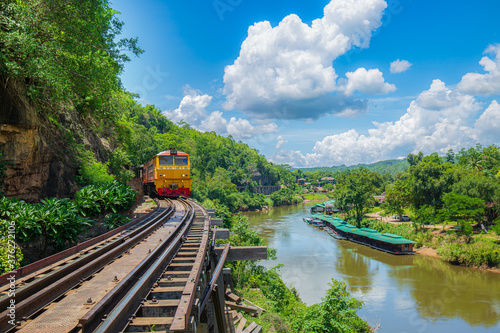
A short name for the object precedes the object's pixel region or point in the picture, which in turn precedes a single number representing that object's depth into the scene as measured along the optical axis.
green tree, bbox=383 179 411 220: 48.61
